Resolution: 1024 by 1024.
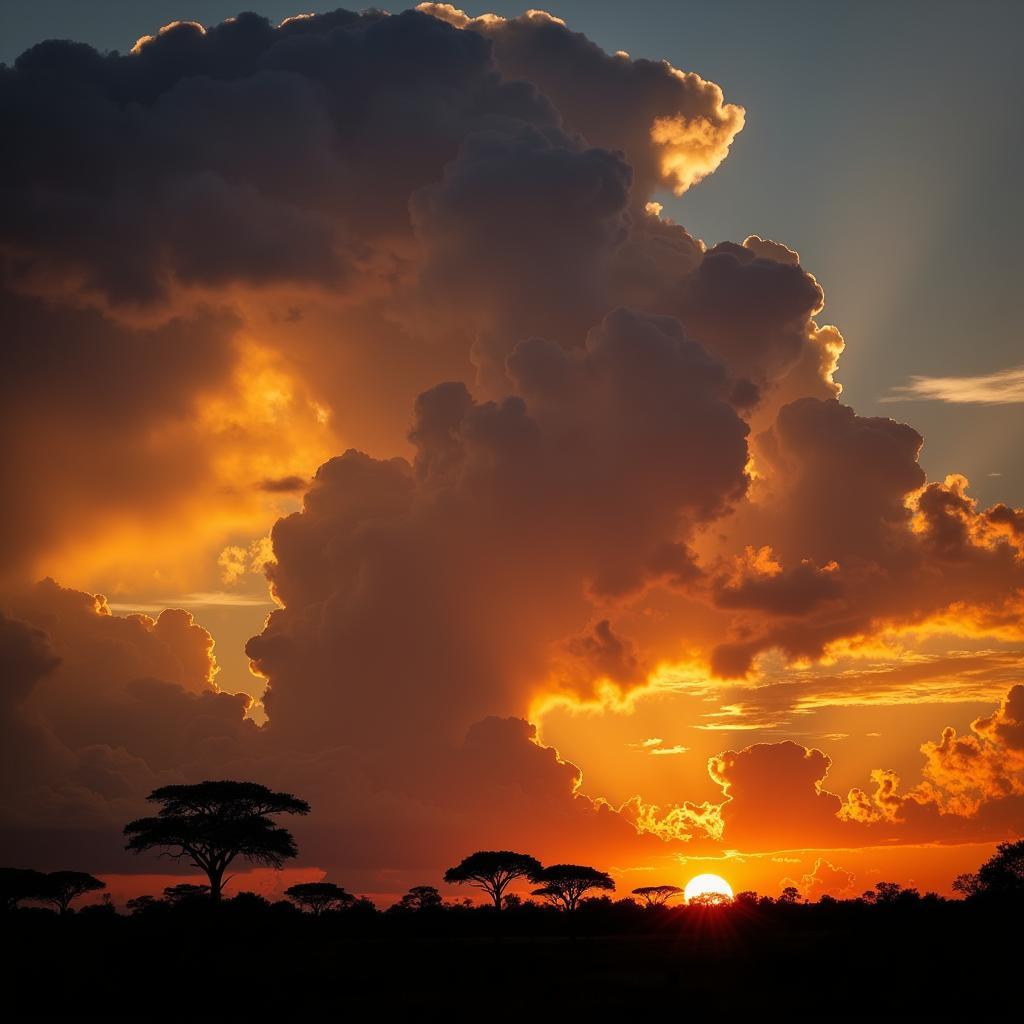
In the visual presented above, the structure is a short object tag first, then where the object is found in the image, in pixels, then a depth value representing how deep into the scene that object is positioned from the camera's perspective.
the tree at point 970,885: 153.75
